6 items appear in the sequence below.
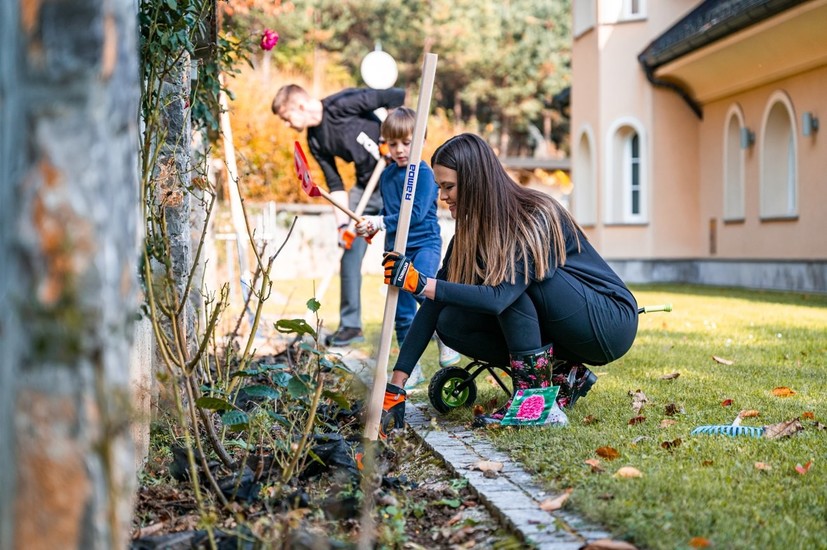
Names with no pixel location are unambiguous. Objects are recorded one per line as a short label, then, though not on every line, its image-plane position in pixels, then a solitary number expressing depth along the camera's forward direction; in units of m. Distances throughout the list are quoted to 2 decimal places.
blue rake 3.65
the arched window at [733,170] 16.12
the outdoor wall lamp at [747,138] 15.16
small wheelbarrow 4.42
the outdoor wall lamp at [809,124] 12.97
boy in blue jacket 5.22
